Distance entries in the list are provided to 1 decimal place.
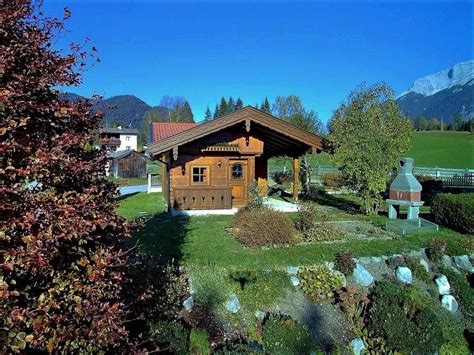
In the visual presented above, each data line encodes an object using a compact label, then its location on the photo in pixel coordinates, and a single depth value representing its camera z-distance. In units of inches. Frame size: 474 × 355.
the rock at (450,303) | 336.8
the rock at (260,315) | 286.5
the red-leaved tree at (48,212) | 113.8
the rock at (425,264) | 382.0
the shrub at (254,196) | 576.7
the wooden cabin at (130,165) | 2022.6
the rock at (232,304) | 287.4
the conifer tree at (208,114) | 4572.3
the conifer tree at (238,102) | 4377.7
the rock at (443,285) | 357.4
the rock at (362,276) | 344.2
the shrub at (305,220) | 462.6
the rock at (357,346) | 274.5
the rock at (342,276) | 336.4
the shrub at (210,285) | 286.7
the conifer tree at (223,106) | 4254.4
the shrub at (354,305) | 294.4
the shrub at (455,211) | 494.9
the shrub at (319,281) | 318.6
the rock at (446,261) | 396.2
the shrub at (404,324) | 265.9
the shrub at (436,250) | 394.3
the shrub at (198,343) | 227.5
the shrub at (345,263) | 344.8
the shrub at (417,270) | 366.0
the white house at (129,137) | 3211.1
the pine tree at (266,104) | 4128.9
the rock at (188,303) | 281.1
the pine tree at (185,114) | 3415.8
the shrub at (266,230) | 413.1
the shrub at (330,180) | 1228.7
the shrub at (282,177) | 1271.0
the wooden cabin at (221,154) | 636.7
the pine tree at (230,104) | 4390.8
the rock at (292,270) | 336.7
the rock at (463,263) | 396.2
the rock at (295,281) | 326.3
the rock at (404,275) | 355.9
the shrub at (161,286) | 257.2
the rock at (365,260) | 370.6
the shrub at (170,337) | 216.8
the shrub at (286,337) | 243.0
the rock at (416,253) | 396.4
